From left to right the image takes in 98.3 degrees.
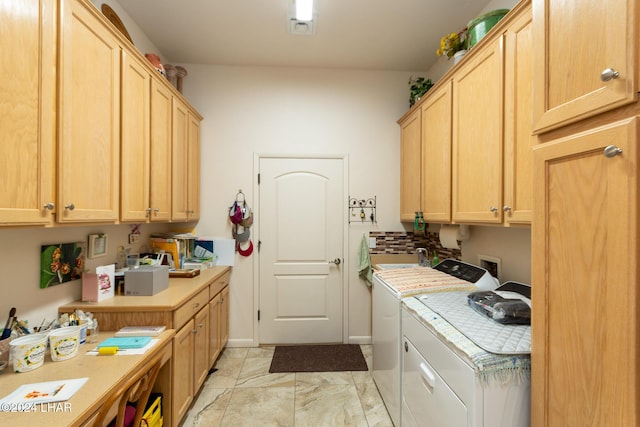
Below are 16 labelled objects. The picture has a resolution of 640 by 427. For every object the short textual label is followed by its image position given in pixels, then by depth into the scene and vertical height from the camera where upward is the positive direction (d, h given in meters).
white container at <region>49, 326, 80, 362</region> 1.21 -0.58
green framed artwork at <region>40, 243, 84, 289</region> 1.46 -0.29
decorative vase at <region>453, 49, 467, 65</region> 1.87 +1.09
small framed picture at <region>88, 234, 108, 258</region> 1.77 -0.22
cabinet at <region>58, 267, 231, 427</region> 1.58 -0.73
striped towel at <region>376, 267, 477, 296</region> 1.74 -0.46
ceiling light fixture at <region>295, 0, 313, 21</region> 1.96 +1.50
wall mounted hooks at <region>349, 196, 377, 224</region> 2.96 +0.04
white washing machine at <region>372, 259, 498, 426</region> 1.72 -0.70
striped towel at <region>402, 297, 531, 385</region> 0.95 -0.52
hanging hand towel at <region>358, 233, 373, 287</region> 2.86 -0.50
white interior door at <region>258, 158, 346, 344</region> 2.89 -0.38
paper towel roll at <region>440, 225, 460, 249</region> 2.23 -0.18
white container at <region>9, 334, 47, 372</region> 1.11 -0.57
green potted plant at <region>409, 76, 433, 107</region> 2.63 +1.22
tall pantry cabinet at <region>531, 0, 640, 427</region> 0.62 +0.00
